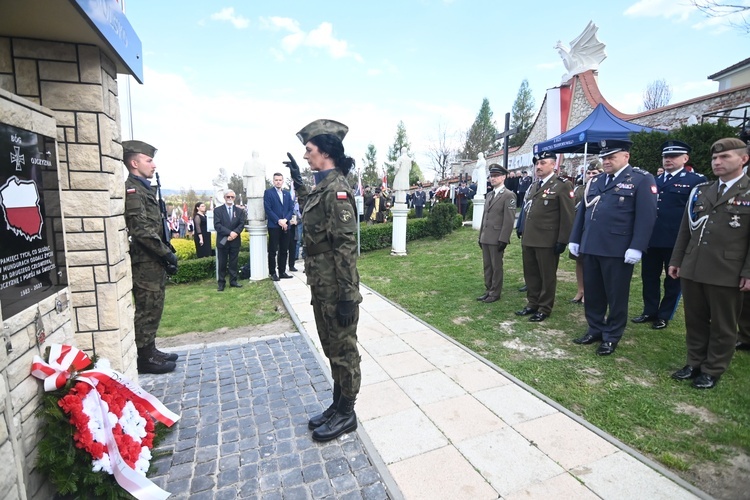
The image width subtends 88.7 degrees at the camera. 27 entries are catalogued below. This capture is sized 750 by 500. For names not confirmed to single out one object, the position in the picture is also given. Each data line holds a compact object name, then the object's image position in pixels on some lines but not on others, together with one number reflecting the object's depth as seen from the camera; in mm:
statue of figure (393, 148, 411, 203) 10031
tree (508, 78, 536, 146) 44156
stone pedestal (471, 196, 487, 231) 12711
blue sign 2050
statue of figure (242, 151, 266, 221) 7758
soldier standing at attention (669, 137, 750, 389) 3182
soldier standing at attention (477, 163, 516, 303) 5723
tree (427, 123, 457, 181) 39625
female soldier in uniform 2555
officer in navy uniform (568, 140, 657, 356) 3863
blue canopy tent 9711
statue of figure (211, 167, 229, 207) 9348
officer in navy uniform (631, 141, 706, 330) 4520
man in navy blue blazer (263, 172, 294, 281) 7555
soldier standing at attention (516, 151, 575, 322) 4898
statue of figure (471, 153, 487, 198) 12742
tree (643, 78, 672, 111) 34844
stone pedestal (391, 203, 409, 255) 10180
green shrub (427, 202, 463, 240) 12102
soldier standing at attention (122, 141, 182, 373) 3496
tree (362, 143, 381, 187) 57034
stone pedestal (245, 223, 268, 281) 7820
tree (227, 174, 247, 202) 36031
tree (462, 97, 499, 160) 38531
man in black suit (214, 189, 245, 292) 7465
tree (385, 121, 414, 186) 55500
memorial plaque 1867
